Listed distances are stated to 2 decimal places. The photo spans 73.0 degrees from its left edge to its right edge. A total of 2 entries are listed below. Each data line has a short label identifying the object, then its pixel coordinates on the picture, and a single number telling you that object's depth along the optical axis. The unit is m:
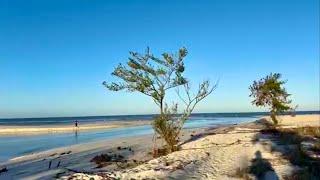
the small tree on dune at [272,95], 17.27
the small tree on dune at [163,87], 9.46
